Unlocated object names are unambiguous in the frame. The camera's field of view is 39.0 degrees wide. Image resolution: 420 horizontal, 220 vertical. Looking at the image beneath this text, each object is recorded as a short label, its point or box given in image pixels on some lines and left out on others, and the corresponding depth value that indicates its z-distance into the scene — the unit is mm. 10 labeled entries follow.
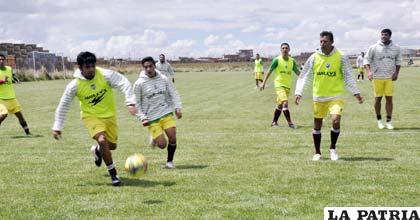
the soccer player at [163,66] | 23797
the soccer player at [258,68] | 38094
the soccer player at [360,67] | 43875
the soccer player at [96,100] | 8930
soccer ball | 8789
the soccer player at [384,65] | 14836
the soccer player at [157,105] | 10297
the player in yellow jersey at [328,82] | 10507
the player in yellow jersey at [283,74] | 16062
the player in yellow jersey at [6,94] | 15281
